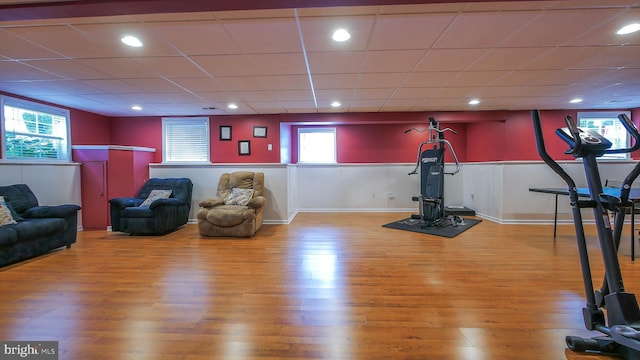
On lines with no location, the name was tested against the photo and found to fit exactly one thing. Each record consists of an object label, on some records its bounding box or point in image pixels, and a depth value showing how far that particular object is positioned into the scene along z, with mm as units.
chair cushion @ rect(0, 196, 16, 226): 3250
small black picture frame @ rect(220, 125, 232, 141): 6172
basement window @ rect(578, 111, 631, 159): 5805
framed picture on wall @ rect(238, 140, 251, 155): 6172
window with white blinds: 6230
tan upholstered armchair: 4254
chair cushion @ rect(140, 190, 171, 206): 4812
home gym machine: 4812
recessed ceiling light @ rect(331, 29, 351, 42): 2425
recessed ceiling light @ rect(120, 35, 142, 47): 2504
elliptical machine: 1542
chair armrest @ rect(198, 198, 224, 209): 4484
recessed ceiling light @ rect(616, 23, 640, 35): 2344
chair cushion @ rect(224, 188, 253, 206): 4730
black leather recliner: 4383
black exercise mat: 4400
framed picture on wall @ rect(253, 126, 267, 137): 6109
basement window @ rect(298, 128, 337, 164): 7168
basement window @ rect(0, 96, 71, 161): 4191
